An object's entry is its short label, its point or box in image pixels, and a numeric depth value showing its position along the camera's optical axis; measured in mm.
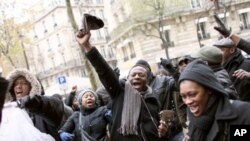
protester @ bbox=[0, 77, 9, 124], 2312
